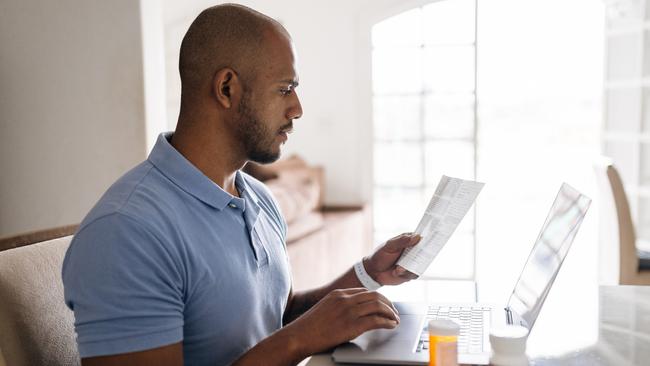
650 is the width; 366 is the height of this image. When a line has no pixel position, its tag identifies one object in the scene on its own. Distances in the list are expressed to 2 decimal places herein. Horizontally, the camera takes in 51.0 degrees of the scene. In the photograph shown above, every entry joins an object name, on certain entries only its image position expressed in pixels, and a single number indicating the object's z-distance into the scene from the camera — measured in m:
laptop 1.11
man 1.00
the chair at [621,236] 2.69
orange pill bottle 0.95
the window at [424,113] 4.87
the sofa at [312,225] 3.38
